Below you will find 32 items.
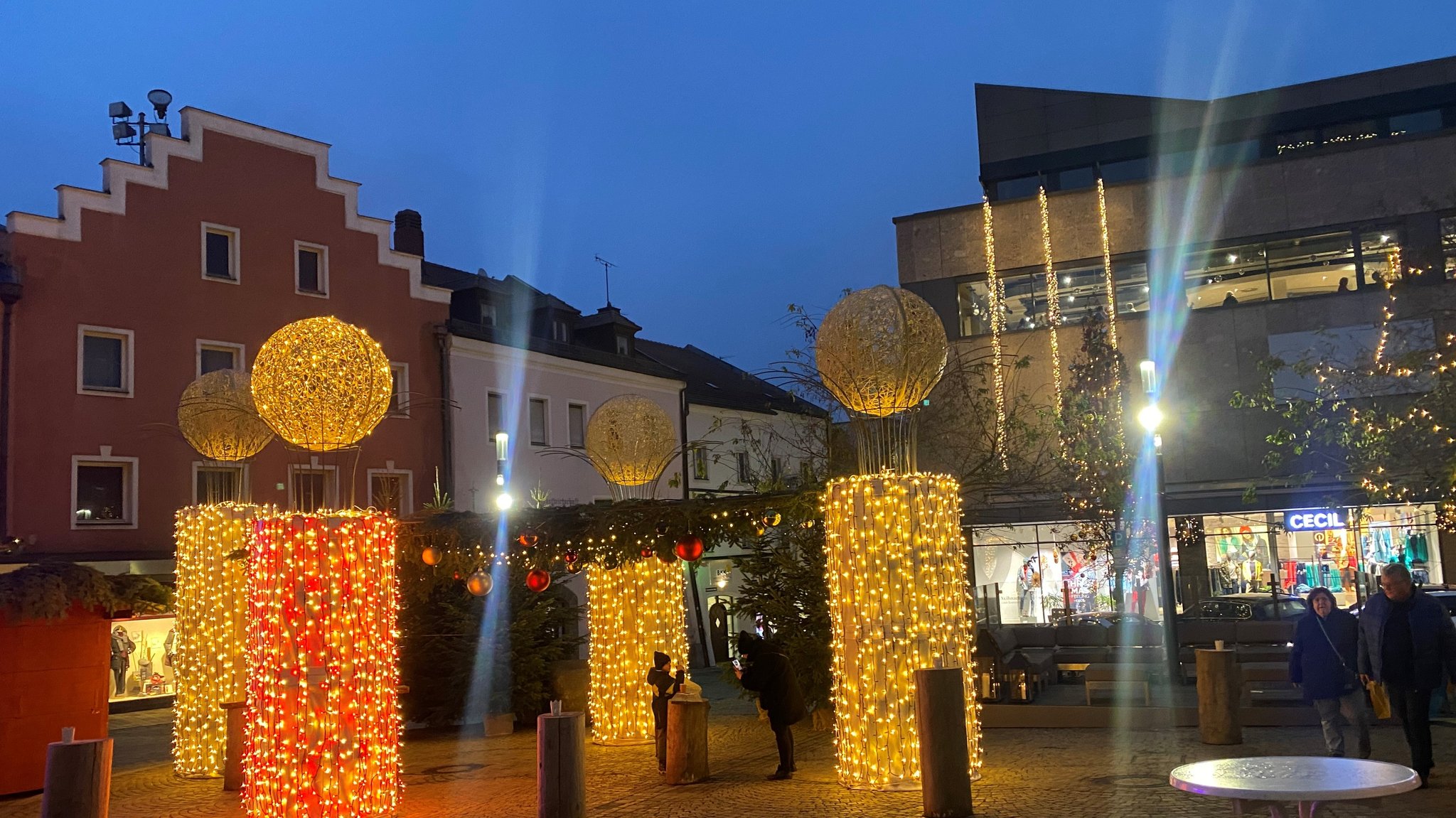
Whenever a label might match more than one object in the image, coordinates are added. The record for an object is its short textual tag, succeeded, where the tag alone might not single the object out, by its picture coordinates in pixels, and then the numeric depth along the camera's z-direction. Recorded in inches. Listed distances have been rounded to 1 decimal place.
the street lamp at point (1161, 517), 545.0
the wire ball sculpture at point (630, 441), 542.6
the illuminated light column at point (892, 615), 384.2
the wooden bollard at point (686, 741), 441.7
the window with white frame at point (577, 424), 1157.1
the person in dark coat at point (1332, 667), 391.5
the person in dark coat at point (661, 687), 484.4
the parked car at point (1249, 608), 767.7
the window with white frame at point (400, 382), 983.6
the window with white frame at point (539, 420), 1111.0
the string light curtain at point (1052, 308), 1041.5
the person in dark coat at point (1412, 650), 361.7
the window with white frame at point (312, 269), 948.0
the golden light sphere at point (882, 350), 387.9
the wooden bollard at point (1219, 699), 474.0
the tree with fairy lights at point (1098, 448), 797.9
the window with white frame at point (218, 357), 874.1
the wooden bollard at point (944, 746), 342.0
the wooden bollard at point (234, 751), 453.1
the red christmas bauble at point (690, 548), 459.8
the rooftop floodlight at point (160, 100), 940.0
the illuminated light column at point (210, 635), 493.6
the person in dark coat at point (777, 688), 437.4
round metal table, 204.5
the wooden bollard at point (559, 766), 345.7
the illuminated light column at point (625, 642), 554.9
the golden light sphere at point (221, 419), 514.9
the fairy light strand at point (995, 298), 1024.2
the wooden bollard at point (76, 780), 320.8
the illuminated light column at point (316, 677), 360.2
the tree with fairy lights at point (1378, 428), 533.0
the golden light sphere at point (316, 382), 364.8
